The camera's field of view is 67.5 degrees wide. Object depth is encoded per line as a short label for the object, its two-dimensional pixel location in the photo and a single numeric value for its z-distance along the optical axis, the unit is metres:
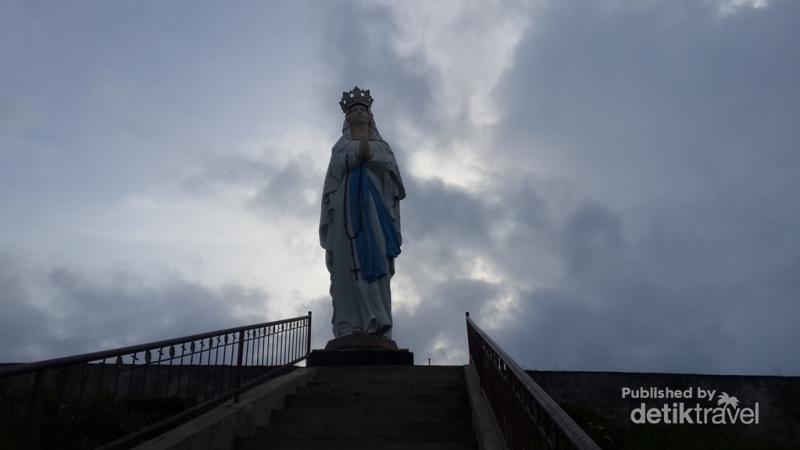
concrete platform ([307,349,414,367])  9.09
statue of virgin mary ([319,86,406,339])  10.01
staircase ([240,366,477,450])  5.66
